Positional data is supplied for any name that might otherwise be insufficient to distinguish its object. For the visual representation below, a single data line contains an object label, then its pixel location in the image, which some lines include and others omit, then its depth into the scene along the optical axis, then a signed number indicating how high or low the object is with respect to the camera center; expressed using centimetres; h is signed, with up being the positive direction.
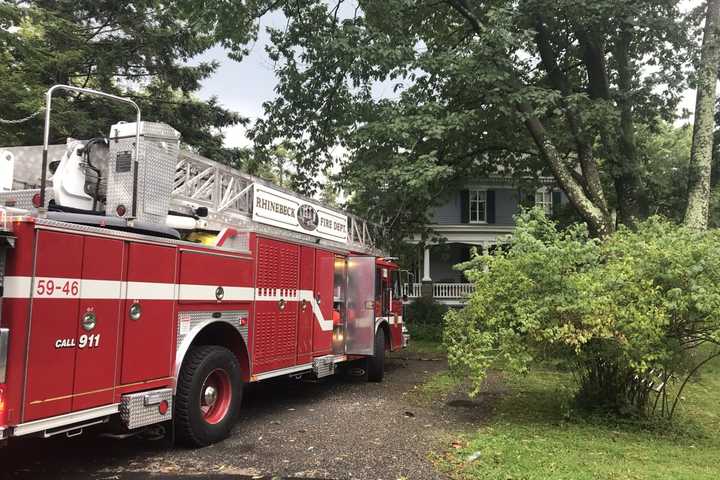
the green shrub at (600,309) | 670 -5
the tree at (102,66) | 1552 +727
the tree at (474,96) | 1239 +534
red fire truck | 416 +6
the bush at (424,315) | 2096 -52
